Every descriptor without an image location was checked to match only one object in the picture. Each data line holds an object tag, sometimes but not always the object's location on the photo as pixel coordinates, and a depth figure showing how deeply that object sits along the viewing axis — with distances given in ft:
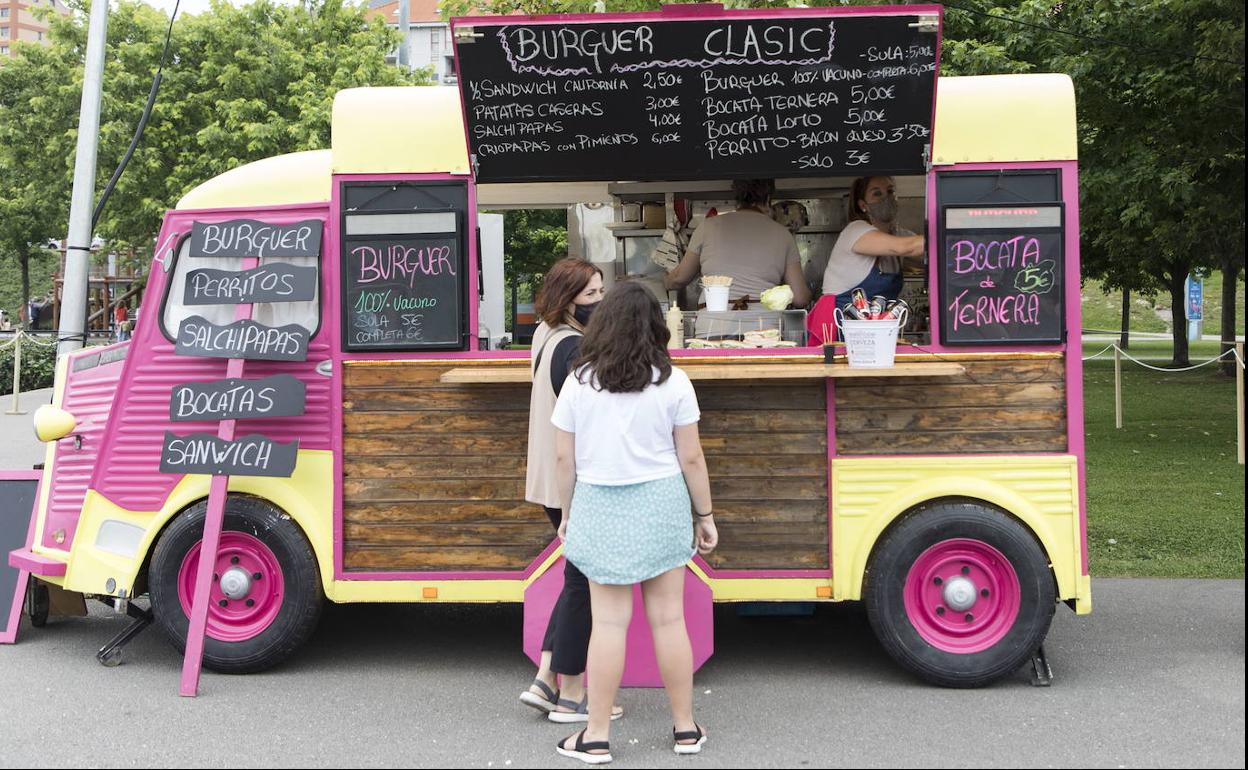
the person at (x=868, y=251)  19.88
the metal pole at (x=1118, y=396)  51.25
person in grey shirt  21.13
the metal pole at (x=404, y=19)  67.51
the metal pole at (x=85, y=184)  30.98
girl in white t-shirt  14.78
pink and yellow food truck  18.15
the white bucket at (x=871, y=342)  17.84
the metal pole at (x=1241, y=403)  36.33
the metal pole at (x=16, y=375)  47.83
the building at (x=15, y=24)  482.69
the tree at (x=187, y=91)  81.15
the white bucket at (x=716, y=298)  20.18
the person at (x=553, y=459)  16.69
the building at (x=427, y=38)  234.17
